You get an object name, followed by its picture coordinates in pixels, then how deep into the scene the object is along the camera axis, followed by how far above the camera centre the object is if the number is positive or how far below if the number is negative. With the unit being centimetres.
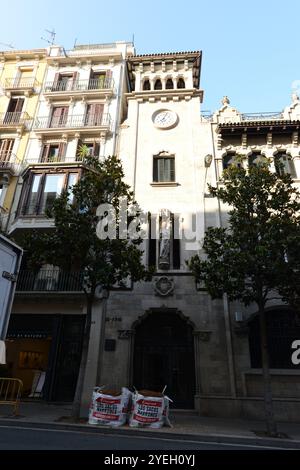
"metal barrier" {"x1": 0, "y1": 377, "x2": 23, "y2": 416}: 1108 -89
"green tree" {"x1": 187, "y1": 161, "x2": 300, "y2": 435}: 1162 +469
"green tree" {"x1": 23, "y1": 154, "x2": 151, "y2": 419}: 1247 +468
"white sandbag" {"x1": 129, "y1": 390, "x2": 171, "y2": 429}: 1040 -99
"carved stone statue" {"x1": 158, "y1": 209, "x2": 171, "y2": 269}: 1706 +690
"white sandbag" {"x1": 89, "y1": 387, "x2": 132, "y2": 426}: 1053 -95
